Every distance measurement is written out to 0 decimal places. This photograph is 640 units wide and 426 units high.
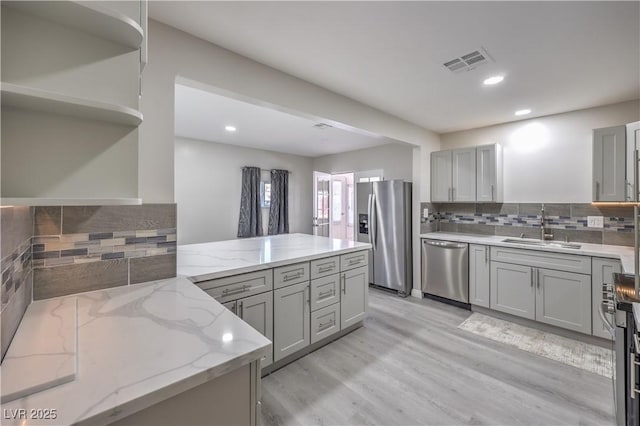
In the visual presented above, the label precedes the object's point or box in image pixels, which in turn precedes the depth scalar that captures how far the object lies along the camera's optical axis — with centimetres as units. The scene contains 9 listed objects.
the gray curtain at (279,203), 576
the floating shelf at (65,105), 75
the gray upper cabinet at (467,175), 362
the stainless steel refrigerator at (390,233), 405
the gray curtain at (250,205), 536
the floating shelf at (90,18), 84
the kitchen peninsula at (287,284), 193
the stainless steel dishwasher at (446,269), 353
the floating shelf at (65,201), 75
